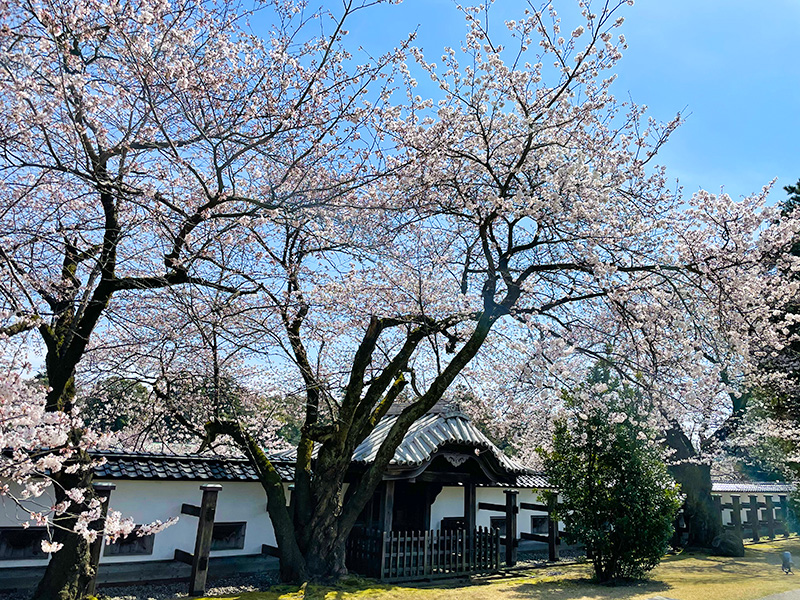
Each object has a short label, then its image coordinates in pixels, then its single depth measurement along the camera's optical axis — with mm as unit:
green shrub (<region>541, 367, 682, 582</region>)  9523
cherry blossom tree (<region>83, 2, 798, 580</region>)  6855
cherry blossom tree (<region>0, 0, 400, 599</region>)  4562
